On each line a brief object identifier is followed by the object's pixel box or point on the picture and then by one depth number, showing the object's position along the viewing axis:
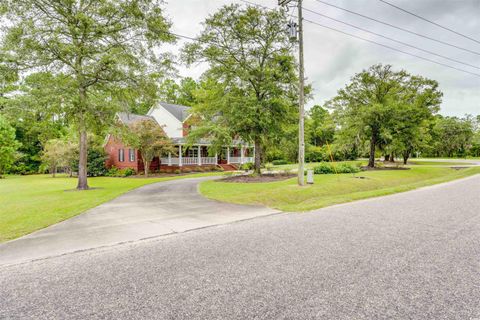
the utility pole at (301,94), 11.60
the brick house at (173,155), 25.80
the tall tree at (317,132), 47.52
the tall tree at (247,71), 15.47
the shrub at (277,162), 35.88
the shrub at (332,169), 17.98
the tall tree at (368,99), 21.19
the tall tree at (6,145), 26.41
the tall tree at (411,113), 20.45
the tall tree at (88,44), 11.96
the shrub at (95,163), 25.27
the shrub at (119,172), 23.96
